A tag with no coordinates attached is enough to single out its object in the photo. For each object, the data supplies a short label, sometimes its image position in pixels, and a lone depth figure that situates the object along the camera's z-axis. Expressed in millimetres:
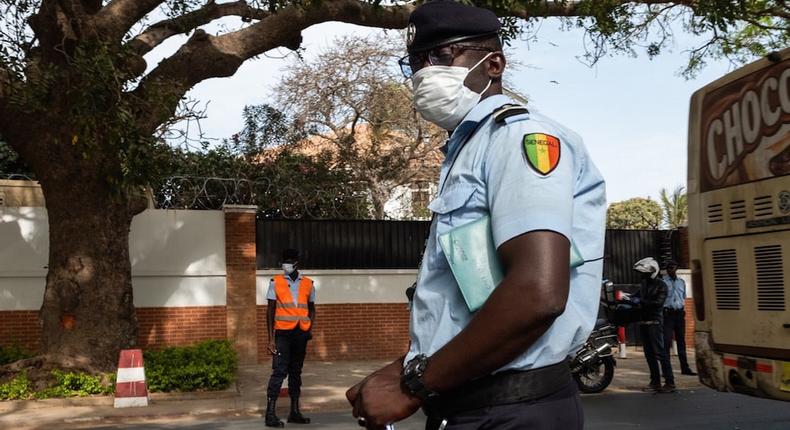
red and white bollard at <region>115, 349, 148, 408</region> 10695
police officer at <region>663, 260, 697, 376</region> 13484
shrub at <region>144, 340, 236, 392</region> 11508
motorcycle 10539
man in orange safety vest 9367
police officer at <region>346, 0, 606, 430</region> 1747
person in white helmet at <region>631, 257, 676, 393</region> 11477
